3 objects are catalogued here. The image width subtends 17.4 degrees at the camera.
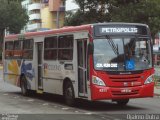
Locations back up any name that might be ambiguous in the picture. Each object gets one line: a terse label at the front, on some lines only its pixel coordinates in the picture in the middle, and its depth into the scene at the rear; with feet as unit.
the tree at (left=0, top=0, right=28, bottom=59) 248.52
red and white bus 54.08
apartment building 346.42
